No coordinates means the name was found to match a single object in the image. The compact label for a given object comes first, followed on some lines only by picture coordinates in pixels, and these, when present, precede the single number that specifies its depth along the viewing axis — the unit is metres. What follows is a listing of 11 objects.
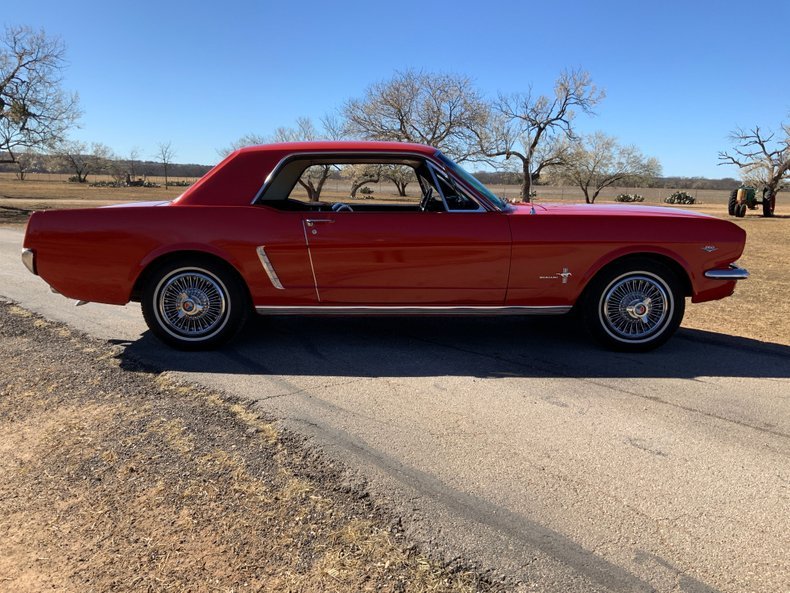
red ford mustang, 4.62
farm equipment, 29.95
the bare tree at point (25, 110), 27.16
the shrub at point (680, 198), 64.00
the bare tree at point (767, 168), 36.91
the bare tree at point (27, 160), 58.31
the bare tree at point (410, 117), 33.34
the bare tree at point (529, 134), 35.16
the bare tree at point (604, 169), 46.88
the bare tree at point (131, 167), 105.05
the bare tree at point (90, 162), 102.76
